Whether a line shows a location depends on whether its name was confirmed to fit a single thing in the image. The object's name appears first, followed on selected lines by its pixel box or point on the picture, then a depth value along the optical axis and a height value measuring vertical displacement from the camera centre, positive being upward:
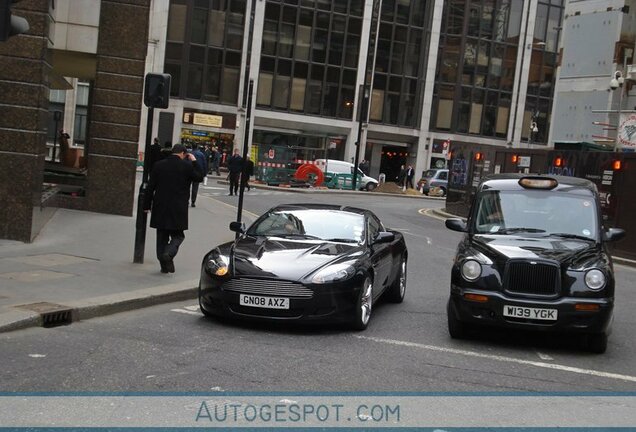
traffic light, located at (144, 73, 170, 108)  10.84 +0.60
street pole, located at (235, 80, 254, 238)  14.16 -0.01
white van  44.16 -1.14
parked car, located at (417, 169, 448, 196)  46.81 -1.25
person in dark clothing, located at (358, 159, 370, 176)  51.44 -0.93
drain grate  7.48 -1.92
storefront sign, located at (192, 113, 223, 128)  52.69 +1.18
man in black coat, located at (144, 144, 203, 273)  10.12 -0.89
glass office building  52.59 +5.99
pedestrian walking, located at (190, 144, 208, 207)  20.34 -0.73
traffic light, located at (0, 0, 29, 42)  6.35 +0.81
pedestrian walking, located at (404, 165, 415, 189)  52.12 -1.32
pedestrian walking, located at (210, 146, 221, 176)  47.31 -1.44
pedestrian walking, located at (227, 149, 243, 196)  27.74 -1.20
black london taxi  7.45 -1.01
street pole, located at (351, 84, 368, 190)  44.09 +2.71
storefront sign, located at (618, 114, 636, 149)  25.22 +1.65
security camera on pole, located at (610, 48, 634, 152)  30.08 +4.18
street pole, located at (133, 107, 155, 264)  10.73 -1.31
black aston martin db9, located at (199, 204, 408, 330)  7.75 -1.33
